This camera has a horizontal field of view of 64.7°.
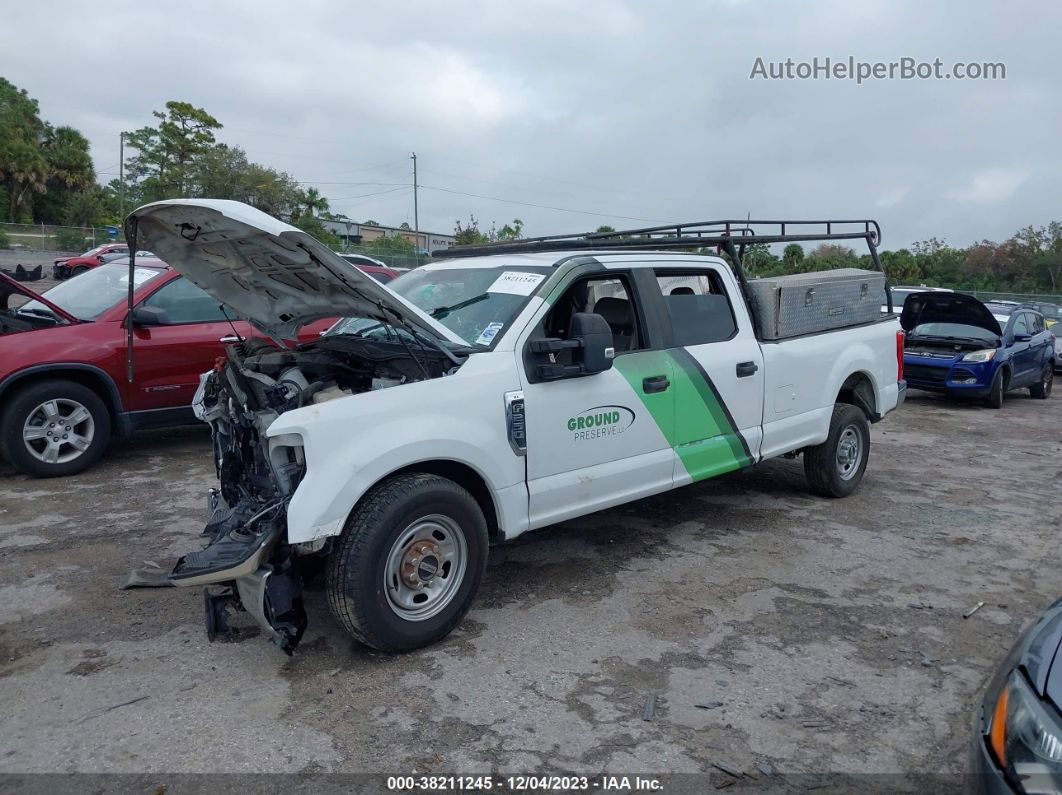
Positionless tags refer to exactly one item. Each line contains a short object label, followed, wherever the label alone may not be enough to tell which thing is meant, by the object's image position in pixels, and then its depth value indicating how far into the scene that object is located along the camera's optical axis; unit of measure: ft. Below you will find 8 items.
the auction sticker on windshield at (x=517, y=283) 15.12
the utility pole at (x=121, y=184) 167.32
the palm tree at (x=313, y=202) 160.56
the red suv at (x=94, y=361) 22.00
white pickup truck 12.12
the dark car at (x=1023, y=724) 7.17
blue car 40.40
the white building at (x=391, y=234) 179.01
